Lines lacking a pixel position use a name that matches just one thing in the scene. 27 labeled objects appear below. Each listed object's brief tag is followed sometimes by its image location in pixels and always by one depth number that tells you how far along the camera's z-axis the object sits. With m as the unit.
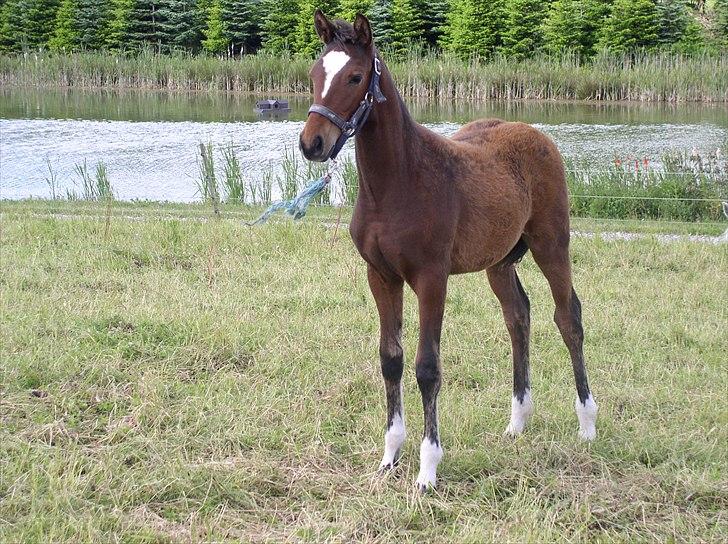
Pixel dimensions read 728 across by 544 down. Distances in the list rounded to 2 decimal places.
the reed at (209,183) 12.03
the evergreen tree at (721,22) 41.28
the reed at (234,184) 13.99
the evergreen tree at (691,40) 37.35
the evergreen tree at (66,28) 47.25
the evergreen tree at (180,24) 47.25
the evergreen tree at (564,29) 38.84
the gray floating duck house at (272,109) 27.73
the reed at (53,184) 14.35
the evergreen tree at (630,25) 38.50
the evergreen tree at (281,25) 42.50
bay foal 3.95
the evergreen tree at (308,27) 39.69
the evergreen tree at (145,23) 47.25
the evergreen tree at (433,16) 42.22
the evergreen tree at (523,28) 39.31
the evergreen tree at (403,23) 40.53
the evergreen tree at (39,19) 48.19
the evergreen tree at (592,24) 39.47
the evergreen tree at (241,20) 44.89
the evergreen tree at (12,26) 47.62
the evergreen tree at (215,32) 44.87
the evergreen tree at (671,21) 39.62
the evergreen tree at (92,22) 47.97
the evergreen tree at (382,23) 40.28
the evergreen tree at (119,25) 47.31
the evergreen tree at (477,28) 39.56
